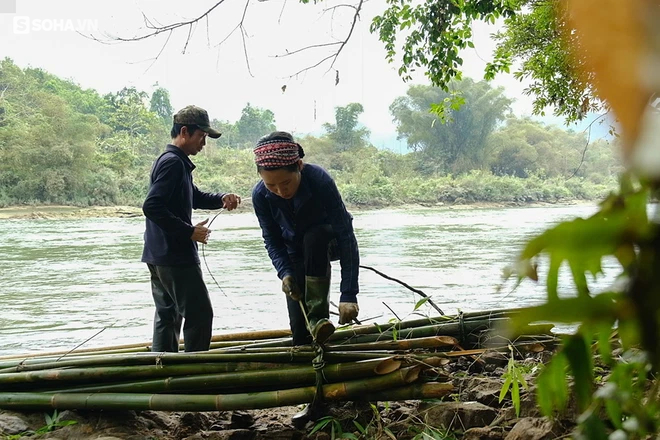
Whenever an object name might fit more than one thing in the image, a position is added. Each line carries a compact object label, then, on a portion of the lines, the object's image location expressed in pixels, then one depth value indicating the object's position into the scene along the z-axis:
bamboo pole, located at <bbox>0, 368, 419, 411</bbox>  2.50
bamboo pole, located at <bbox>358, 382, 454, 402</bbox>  2.45
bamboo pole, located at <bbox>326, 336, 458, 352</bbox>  2.71
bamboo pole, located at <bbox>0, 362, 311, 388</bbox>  2.63
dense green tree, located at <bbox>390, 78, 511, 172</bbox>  42.00
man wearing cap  3.18
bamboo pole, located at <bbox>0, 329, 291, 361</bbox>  3.51
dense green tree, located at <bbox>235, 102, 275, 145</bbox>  43.12
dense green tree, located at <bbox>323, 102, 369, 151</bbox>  40.31
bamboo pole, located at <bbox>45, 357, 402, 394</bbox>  2.52
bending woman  2.60
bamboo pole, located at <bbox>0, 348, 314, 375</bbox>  2.63
